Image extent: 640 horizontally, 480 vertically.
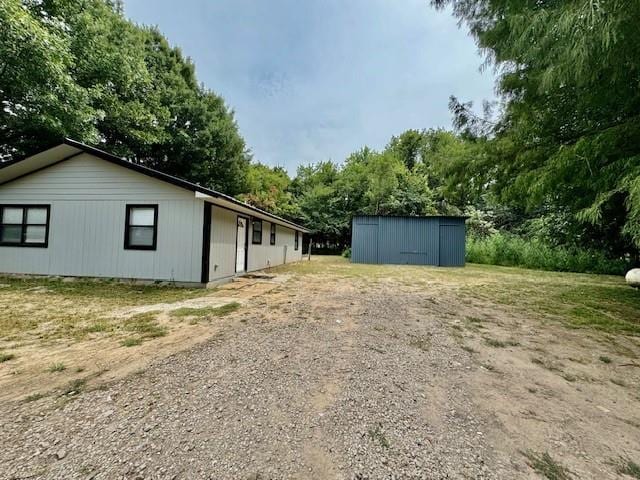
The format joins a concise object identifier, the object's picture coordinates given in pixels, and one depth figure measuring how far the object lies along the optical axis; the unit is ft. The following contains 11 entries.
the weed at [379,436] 5.28
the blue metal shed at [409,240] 46.73
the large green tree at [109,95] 26.15
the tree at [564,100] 7.44
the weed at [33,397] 6.42
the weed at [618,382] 7.88
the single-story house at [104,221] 21.56
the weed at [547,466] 4.59
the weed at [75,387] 6.75
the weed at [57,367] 7.86
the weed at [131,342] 9.91
